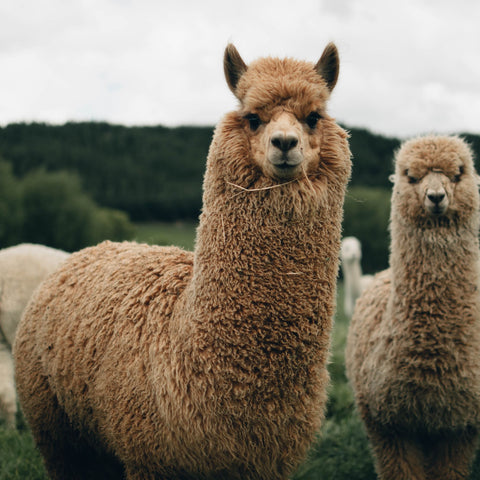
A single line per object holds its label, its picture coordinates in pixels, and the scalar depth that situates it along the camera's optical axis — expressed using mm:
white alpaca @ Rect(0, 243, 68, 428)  5766
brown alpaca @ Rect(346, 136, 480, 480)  3512
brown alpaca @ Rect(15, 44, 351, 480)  2314
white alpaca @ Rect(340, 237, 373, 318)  13453
